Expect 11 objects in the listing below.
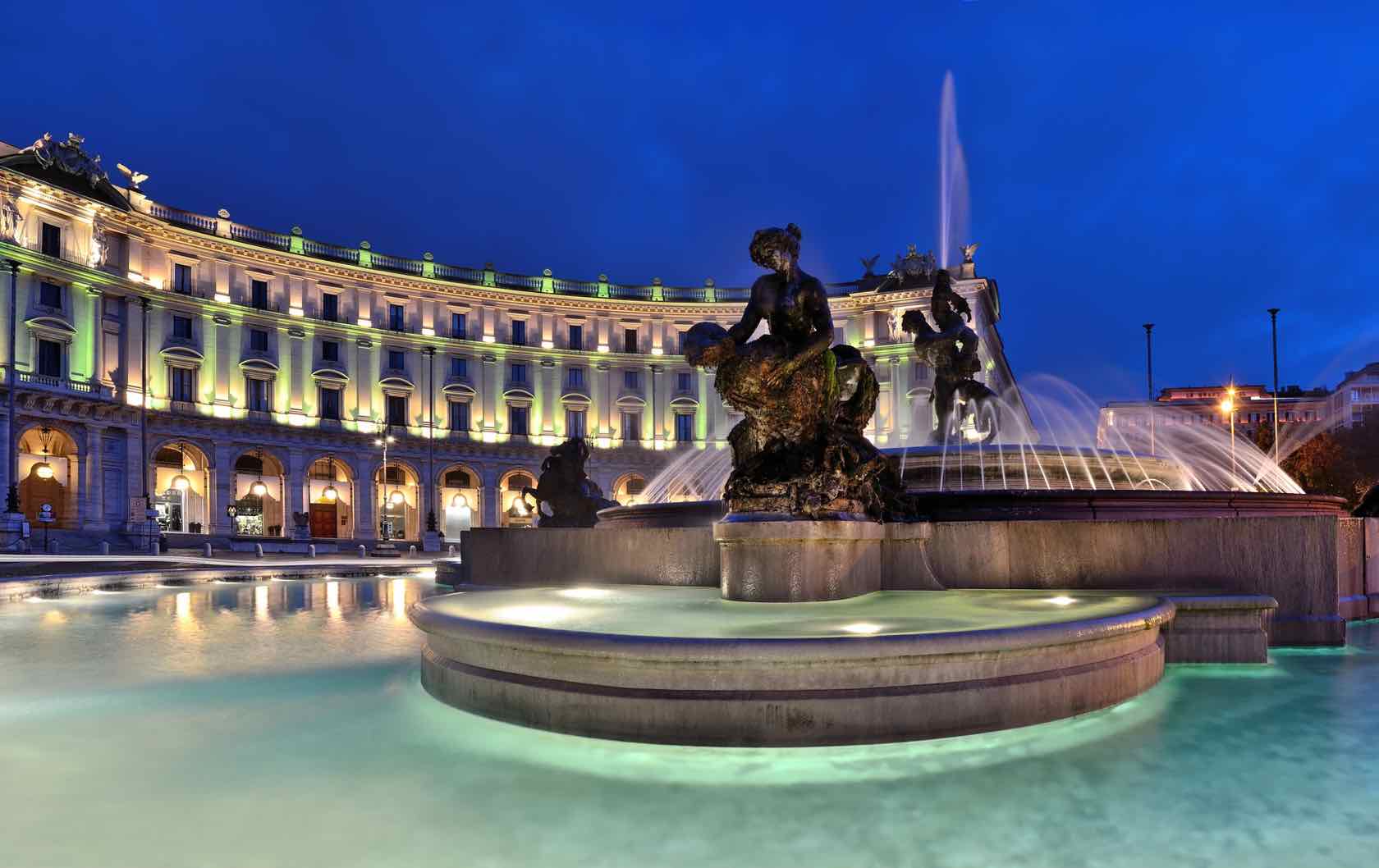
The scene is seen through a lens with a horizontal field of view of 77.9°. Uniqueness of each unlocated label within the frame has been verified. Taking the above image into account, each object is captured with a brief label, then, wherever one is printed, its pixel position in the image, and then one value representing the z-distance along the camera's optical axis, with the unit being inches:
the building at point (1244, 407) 3496.6
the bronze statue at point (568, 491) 645.9
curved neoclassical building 1628.9
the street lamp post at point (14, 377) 1451.0
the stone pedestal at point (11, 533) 1169.4
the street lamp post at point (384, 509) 1994.3
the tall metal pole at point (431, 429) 2167.8
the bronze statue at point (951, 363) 484.7
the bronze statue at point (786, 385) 264.5
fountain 153.9
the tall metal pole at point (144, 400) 1738.4
